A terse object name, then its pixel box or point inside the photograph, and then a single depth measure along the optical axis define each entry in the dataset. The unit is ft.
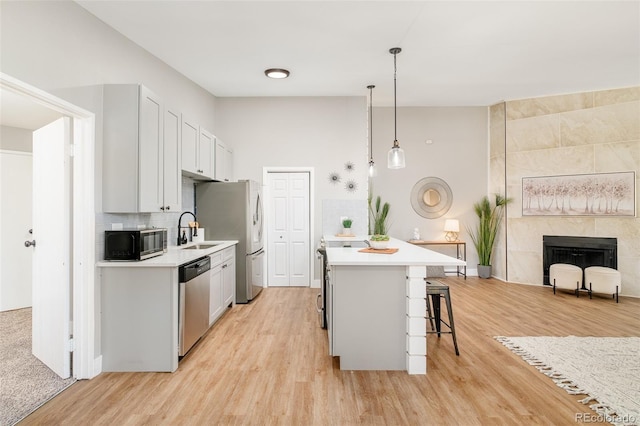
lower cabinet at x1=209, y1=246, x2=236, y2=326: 11.03
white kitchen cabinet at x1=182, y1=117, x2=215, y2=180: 11.37
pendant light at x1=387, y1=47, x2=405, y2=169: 10.68
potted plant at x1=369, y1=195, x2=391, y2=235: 19.17
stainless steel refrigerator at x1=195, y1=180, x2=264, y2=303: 14.35
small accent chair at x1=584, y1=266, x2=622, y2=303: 14.51
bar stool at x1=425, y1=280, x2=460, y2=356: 9.11
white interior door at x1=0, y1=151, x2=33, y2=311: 13.38
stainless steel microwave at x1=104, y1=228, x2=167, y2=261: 8.28
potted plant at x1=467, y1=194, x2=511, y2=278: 19.20
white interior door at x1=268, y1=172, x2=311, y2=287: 17.44
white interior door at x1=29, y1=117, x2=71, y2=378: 7.92
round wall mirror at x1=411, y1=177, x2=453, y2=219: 20.27
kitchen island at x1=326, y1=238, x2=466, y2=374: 8.30
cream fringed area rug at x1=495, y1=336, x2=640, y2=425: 6.73
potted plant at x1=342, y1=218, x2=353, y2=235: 16.75
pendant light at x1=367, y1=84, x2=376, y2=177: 15.78
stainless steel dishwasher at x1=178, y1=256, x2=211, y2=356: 8.60
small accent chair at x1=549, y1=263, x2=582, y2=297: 15.31
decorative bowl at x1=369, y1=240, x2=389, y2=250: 10.05
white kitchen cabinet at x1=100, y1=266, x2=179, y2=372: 8.25
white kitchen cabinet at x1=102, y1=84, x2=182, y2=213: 8.48
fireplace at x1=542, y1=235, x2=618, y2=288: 15.93
